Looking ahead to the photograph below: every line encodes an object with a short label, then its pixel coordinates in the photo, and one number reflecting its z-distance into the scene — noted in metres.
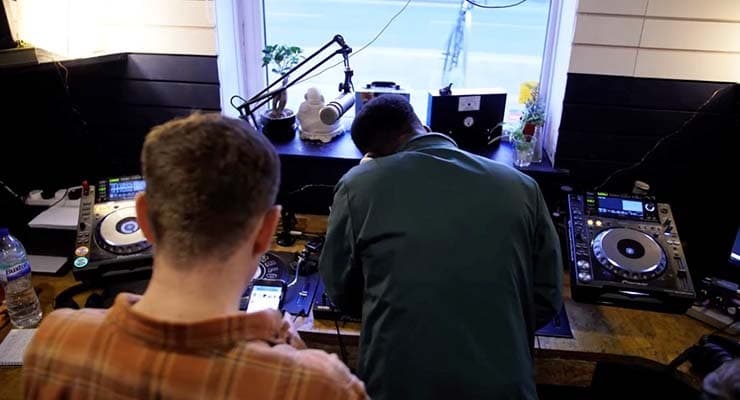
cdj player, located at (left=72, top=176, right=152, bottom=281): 1.63
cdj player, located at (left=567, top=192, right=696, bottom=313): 1.60
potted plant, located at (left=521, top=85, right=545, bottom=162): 1.94
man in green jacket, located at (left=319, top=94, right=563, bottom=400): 1.17
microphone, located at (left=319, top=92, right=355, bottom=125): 1.74
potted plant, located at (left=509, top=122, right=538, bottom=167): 1.93
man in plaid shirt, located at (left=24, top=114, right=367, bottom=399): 0.67
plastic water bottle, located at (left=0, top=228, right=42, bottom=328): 1.55
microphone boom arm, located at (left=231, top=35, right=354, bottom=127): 1.83
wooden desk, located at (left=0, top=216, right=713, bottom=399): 1.51
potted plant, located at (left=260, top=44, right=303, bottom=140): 2.02
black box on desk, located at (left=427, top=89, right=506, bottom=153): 1.94
